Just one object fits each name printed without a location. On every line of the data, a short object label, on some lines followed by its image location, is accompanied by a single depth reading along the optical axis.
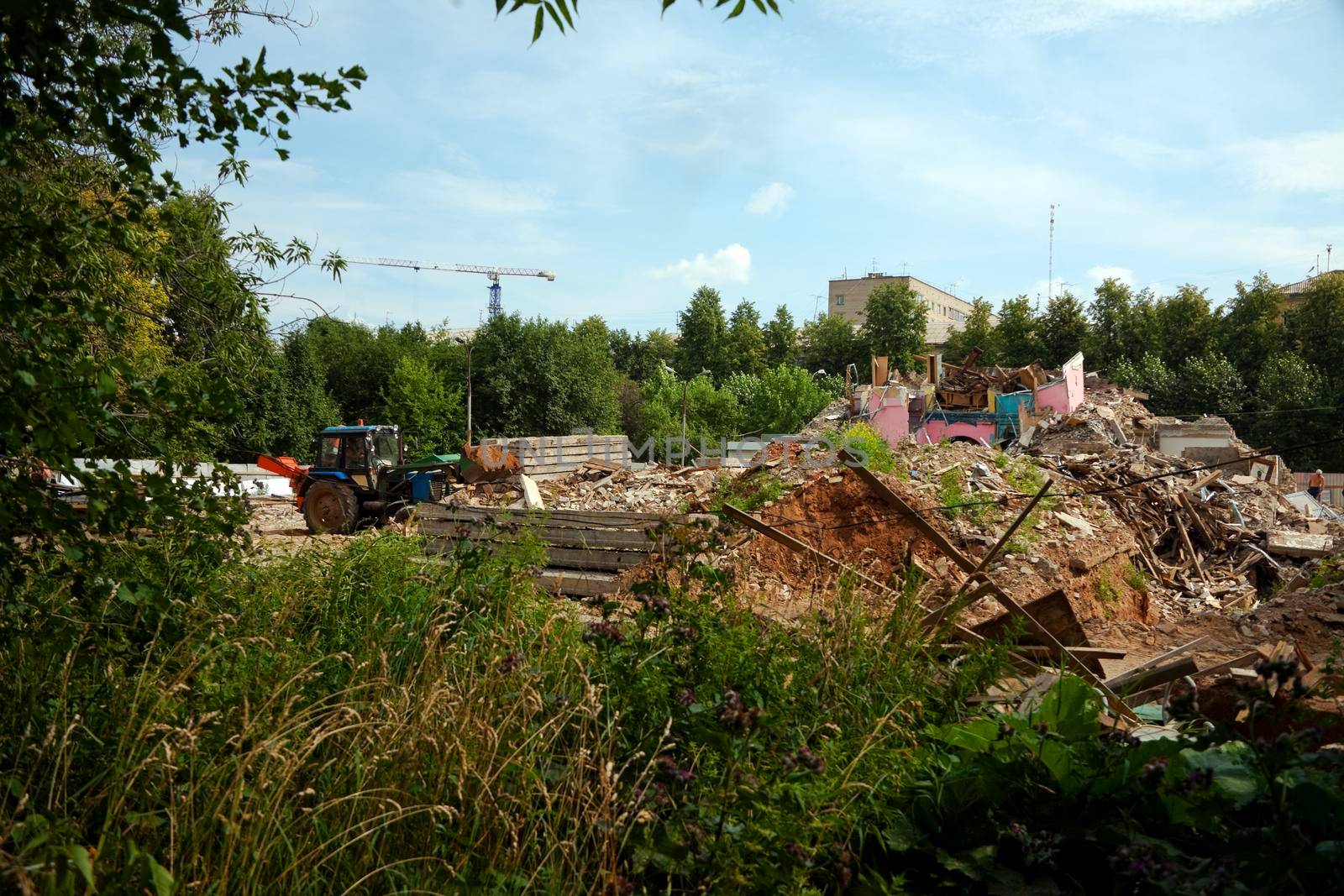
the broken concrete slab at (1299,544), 15.00
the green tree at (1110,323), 55.69
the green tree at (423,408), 49.94
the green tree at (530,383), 53.34
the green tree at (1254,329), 50.81
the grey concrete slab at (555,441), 23.05
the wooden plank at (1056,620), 5.84
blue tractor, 18.11
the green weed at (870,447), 14.77
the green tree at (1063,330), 56.12
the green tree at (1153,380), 49.31
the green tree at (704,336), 76.81
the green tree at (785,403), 55.41
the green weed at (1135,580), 13.64
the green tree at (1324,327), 48.94
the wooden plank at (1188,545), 15.07
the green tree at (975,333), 61.94
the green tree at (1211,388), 47.91
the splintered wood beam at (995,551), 5.45
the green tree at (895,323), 66.94
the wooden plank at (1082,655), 5.69
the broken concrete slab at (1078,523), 13.73
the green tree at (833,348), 70.75
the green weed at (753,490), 11.96
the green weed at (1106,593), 12.59
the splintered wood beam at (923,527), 5.88
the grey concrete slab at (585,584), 9.34
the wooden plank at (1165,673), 5.25
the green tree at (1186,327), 53.34
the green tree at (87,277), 2.58
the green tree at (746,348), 76.50
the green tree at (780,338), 78.94
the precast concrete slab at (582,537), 9.48
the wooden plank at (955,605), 5.15
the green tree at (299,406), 46.38
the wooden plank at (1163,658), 6.04
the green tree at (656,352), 80.44
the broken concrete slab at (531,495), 15.58
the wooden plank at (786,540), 5.24
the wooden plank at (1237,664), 5.29
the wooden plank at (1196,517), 15.98
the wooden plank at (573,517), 9.96
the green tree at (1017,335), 56.56
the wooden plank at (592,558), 9.39
